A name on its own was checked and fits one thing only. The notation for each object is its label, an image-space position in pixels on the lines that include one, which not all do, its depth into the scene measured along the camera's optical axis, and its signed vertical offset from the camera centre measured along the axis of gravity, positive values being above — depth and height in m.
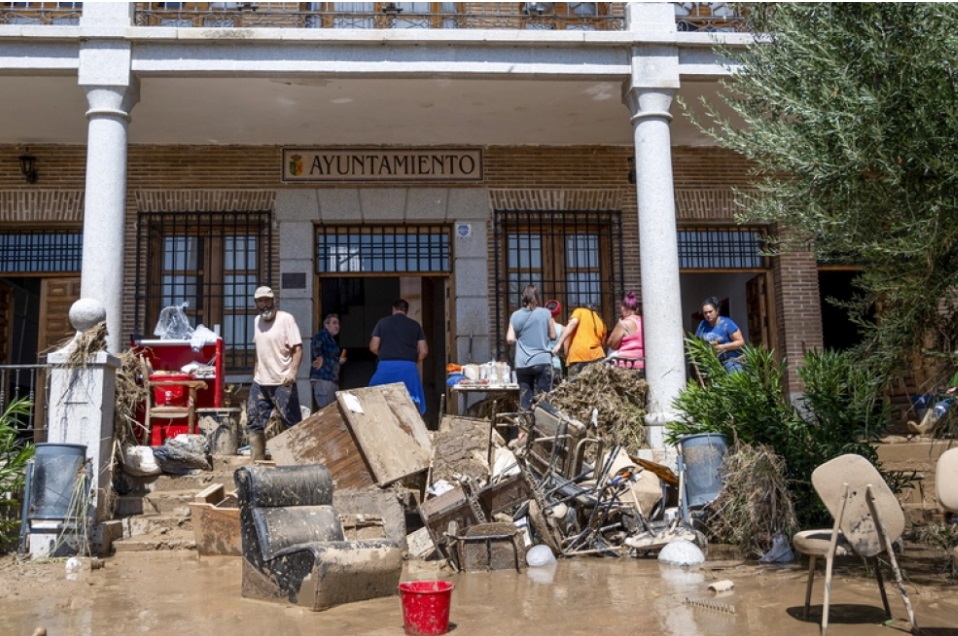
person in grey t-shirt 9.48 +0.67
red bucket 4.59 -1.03
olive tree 5.45 +1.58
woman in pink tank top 9.67 +0.72
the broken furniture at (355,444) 7.64 -0.29
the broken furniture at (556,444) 7.23 -0.31
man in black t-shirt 9.59 +0.64
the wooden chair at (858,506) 4.66 -0.56
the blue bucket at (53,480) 6.88 -0.50
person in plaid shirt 10.11 +0.50
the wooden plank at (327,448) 7.67 -0.32
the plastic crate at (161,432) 9.12 -0.19
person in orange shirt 9.57 +0.70
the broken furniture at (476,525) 6.50 -0.87
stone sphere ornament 7.50 +0.84
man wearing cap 8.59 +0.33
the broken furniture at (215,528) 6.88 -0.89
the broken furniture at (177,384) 9.05 +0.30
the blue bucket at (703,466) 7.35 -0.52
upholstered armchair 5.31 -0.85
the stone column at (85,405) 7.37 +0.09
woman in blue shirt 9.20 +0.71
